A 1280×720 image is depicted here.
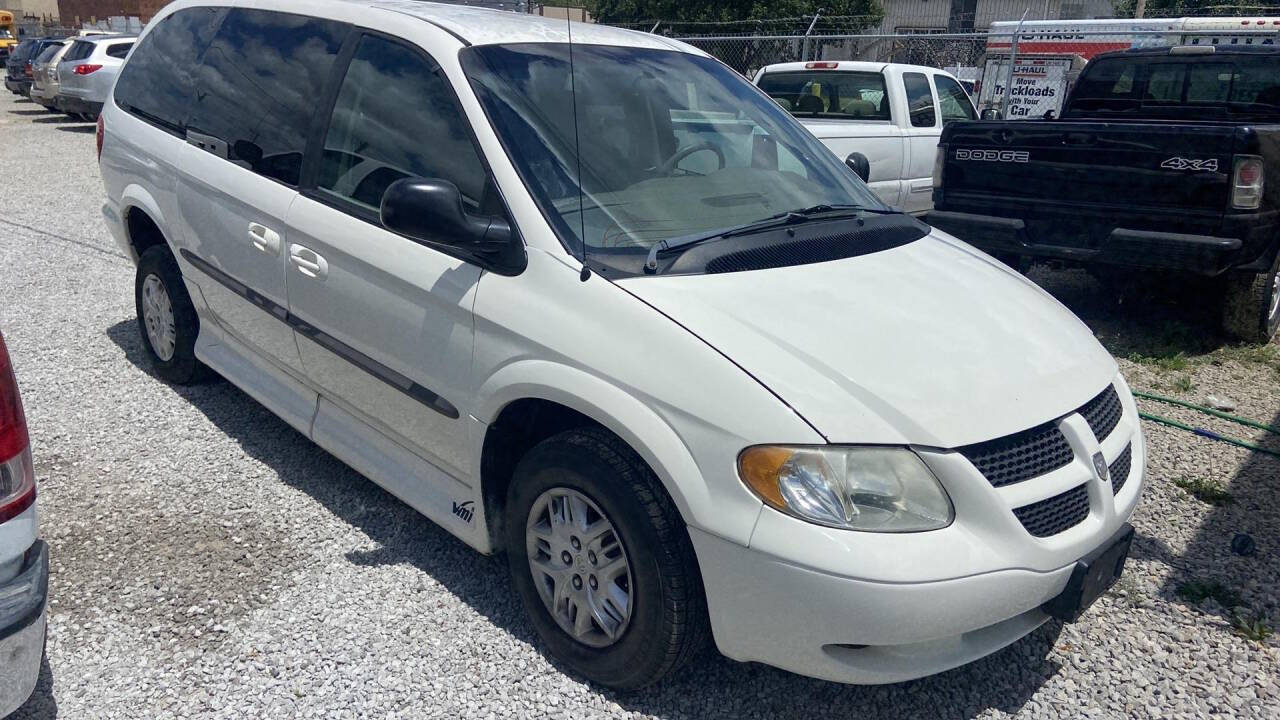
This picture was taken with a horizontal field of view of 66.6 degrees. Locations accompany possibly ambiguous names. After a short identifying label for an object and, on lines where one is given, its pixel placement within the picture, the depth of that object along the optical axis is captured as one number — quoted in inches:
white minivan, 93.5
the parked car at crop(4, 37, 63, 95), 892.6
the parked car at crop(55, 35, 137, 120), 696.4
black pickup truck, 218.2
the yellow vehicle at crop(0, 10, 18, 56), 1630.2
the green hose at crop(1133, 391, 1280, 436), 195.8
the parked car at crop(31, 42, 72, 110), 765.3
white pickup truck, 353.1
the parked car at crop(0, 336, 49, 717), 86.4
